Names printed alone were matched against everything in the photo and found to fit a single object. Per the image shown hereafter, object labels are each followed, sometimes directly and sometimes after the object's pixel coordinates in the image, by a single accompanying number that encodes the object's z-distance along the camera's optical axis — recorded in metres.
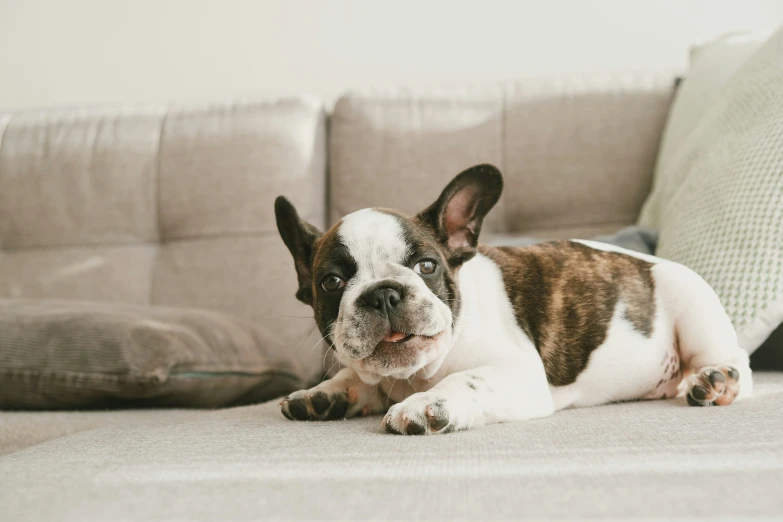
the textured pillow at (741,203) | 0.93
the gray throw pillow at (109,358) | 1.00
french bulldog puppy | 0.81
